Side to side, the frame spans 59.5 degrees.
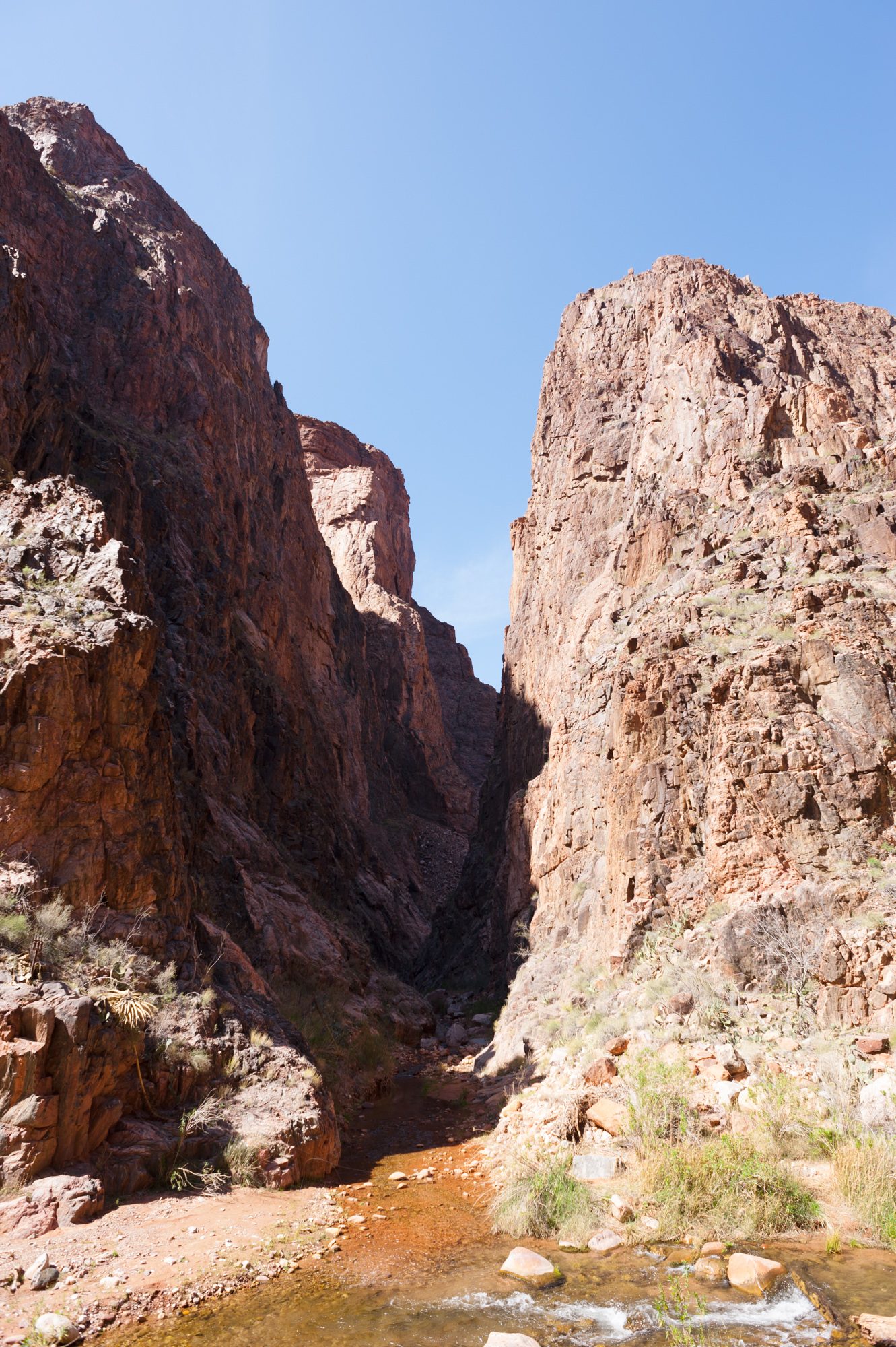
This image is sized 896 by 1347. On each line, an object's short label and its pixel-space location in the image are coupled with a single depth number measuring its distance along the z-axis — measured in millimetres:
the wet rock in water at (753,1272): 7551
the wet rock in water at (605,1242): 8812
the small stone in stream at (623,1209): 9273
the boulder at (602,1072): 13188
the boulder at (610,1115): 11500
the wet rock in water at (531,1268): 8156
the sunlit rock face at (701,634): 16078
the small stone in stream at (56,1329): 6637
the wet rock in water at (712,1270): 7860
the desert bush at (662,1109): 10453
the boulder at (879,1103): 9875
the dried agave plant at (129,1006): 11404
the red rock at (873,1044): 11406
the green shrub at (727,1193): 8766
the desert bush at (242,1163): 11070
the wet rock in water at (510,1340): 6574
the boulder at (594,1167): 10422
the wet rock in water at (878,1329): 6382
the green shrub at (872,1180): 8484
